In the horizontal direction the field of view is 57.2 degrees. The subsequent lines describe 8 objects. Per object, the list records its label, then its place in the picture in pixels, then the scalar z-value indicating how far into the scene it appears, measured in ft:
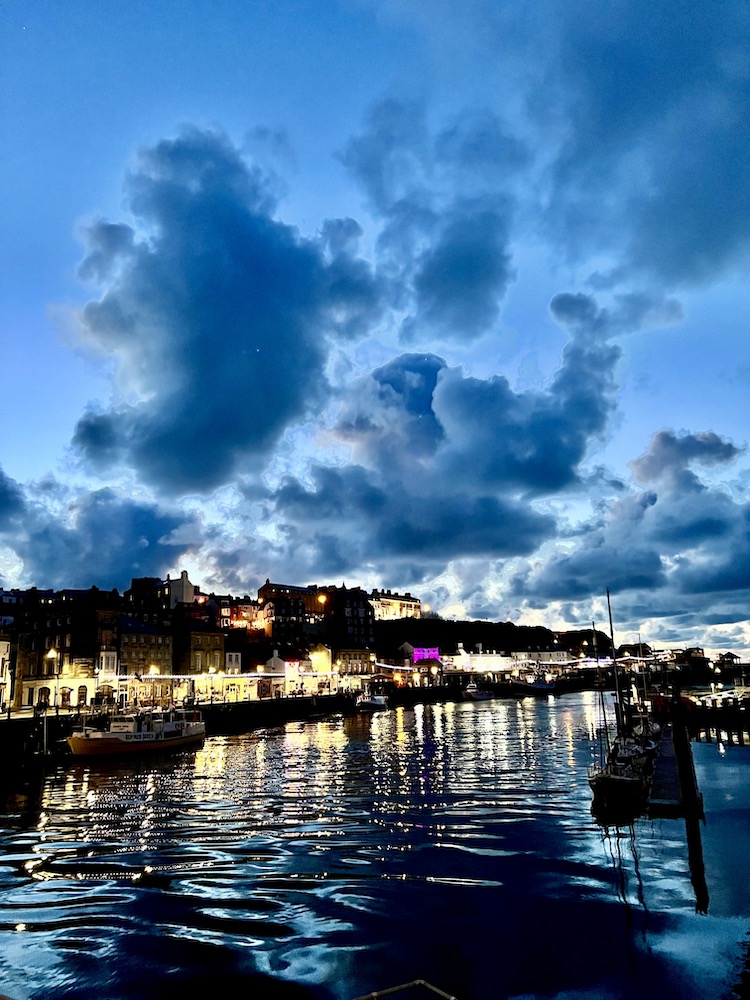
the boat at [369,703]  398.42
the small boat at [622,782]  93.35
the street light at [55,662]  351.67
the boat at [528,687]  615.57
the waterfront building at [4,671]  289.33
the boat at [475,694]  551.59
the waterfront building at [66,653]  337.72
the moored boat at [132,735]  182.22
